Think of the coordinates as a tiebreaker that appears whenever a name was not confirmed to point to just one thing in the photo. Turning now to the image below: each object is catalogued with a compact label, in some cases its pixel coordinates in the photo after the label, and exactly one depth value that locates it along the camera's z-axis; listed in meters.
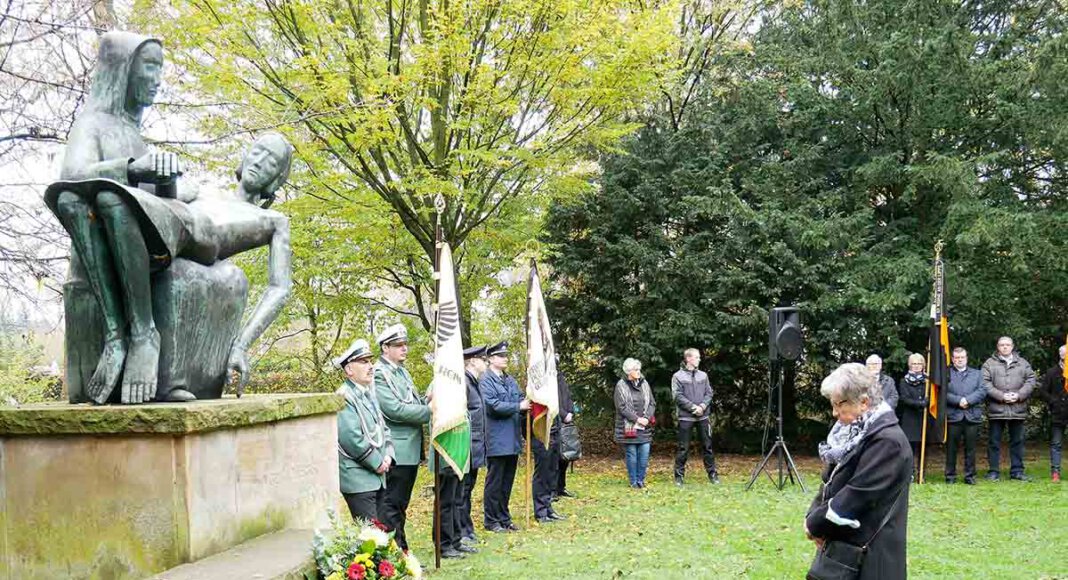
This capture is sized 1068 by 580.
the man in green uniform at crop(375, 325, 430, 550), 7.13
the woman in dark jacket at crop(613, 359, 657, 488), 12.51
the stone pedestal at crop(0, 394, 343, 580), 3.11
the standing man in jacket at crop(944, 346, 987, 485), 12.39
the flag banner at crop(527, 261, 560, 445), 10.00
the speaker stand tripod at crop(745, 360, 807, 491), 11.59
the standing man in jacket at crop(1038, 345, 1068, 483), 12.19
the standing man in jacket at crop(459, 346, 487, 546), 8.67
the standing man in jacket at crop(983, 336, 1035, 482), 12.33
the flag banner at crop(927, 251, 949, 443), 11.84
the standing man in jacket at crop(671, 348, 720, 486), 12.90
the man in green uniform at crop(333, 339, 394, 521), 6.02
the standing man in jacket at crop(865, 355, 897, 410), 12.27
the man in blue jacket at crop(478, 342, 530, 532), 9.41
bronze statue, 3.27
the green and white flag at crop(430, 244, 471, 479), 7.42
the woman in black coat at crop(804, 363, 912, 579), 3.95
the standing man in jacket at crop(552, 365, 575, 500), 11.93
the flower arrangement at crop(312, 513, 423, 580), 3.45
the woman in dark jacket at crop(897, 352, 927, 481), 12.58
